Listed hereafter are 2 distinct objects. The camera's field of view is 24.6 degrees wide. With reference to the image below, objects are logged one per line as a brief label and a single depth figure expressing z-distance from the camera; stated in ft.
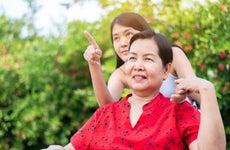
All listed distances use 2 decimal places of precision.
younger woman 9.57
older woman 7.13
